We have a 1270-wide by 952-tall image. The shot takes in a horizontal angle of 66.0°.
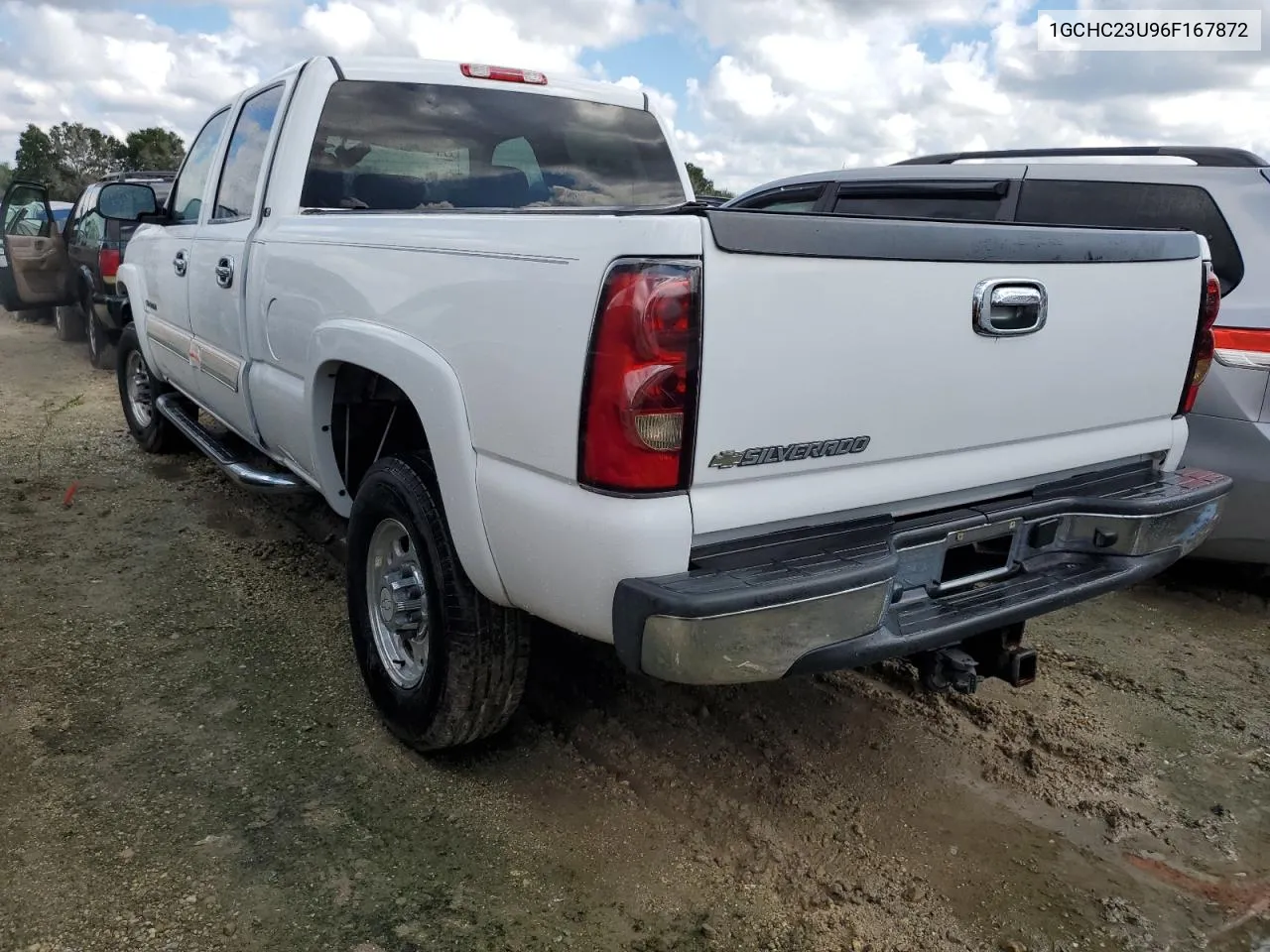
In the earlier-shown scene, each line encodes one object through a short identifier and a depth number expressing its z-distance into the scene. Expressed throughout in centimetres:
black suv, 885
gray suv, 379
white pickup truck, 198
